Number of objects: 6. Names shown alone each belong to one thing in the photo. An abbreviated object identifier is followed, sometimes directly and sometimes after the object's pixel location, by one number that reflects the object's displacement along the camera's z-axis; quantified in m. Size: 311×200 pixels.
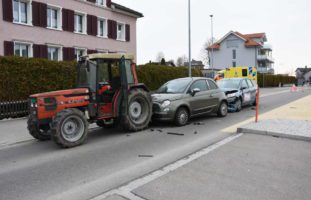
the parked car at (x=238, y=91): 12.92
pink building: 19.83
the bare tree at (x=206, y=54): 73.28
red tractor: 6.66
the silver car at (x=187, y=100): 9.02
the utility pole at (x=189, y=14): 21.45
